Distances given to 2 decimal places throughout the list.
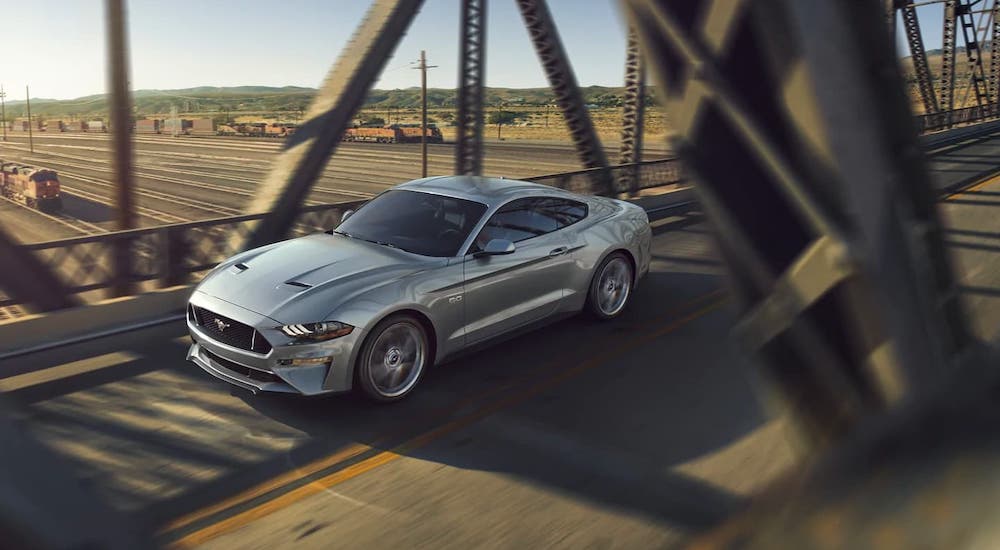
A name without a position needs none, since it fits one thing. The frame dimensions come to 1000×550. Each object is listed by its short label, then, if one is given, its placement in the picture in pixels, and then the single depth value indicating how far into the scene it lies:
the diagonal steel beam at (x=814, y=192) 1.19
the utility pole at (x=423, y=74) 44.16
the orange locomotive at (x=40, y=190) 42.12
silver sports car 5.55
